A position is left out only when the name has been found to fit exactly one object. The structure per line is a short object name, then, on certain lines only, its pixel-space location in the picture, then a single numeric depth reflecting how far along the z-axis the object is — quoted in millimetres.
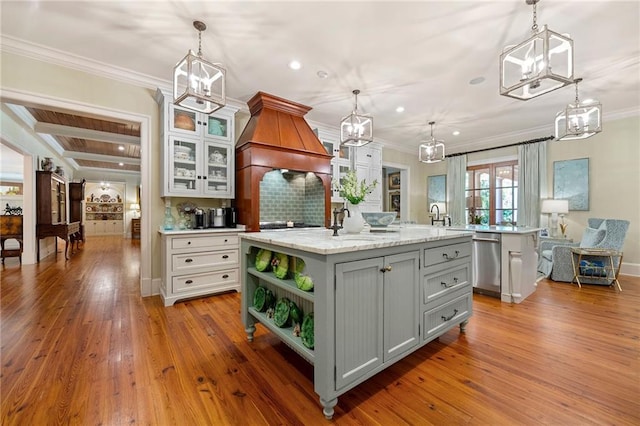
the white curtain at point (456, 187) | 6832
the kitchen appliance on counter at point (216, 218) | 3799
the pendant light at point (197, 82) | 2113
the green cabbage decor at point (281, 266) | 1896
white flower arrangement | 2148
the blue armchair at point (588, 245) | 4090
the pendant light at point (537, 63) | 1730
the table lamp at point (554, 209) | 5027
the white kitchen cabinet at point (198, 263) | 3193
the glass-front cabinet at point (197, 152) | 3439
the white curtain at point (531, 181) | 5535
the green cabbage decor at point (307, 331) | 1661
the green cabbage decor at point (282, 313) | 1933
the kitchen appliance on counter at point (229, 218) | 3952
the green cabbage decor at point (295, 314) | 1873
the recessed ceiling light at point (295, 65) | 3111
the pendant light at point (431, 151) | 4567
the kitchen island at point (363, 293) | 1421
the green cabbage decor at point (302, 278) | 1638
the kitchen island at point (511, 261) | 3201
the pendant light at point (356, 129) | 3320
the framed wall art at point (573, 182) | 5082
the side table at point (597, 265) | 3920
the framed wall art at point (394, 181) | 8422
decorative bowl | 2305
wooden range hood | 3699
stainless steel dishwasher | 3381
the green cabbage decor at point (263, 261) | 2082
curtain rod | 5473
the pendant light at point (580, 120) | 3074
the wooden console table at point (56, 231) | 5523
